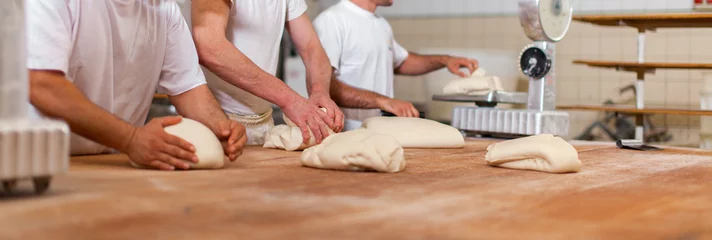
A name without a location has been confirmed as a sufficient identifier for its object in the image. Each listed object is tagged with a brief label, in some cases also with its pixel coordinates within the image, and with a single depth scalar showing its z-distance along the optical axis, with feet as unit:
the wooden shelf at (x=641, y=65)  12.49
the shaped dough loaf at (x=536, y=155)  5.57
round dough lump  5.04
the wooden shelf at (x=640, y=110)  11.85
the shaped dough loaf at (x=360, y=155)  5.20
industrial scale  8.82
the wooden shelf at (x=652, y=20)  11.64
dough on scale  10.03
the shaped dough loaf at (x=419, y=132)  7.63
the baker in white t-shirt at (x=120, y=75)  4.87
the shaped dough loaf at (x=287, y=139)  6.90
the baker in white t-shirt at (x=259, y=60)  7.11
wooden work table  3.07
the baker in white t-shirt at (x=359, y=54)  10.27
